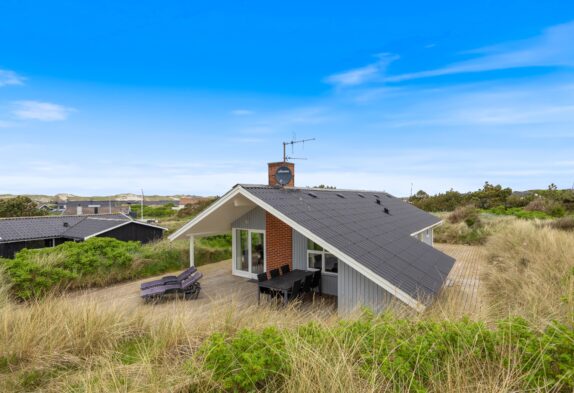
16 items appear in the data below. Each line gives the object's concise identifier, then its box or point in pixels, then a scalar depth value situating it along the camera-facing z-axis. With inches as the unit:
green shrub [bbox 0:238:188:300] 365.1
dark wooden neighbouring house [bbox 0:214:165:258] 810.8
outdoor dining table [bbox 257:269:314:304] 330.9
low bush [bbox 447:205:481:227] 960.9
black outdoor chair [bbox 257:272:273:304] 365.4
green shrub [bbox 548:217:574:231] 648.4
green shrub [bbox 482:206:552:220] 1017.5
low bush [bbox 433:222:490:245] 834.8
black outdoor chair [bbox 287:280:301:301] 342.3
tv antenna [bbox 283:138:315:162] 557.6
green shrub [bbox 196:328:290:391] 120.6
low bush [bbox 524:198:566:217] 1122.7
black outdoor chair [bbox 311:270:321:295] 390.6
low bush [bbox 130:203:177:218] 2472.9
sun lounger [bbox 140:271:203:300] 376.5
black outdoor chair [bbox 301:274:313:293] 369.0
